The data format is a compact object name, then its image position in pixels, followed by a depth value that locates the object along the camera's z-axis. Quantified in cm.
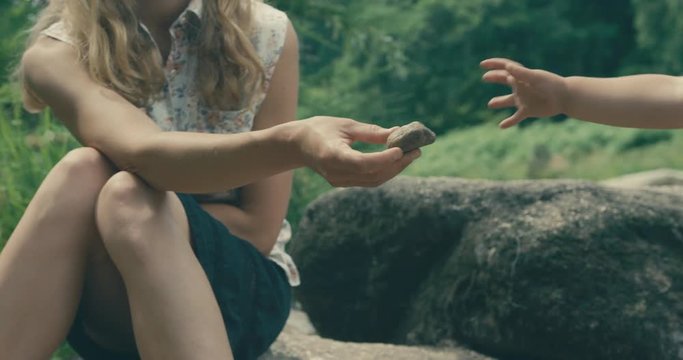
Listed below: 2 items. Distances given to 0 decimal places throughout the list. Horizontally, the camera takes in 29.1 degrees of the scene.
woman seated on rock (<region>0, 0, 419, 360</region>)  251
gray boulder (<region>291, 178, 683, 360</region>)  341
